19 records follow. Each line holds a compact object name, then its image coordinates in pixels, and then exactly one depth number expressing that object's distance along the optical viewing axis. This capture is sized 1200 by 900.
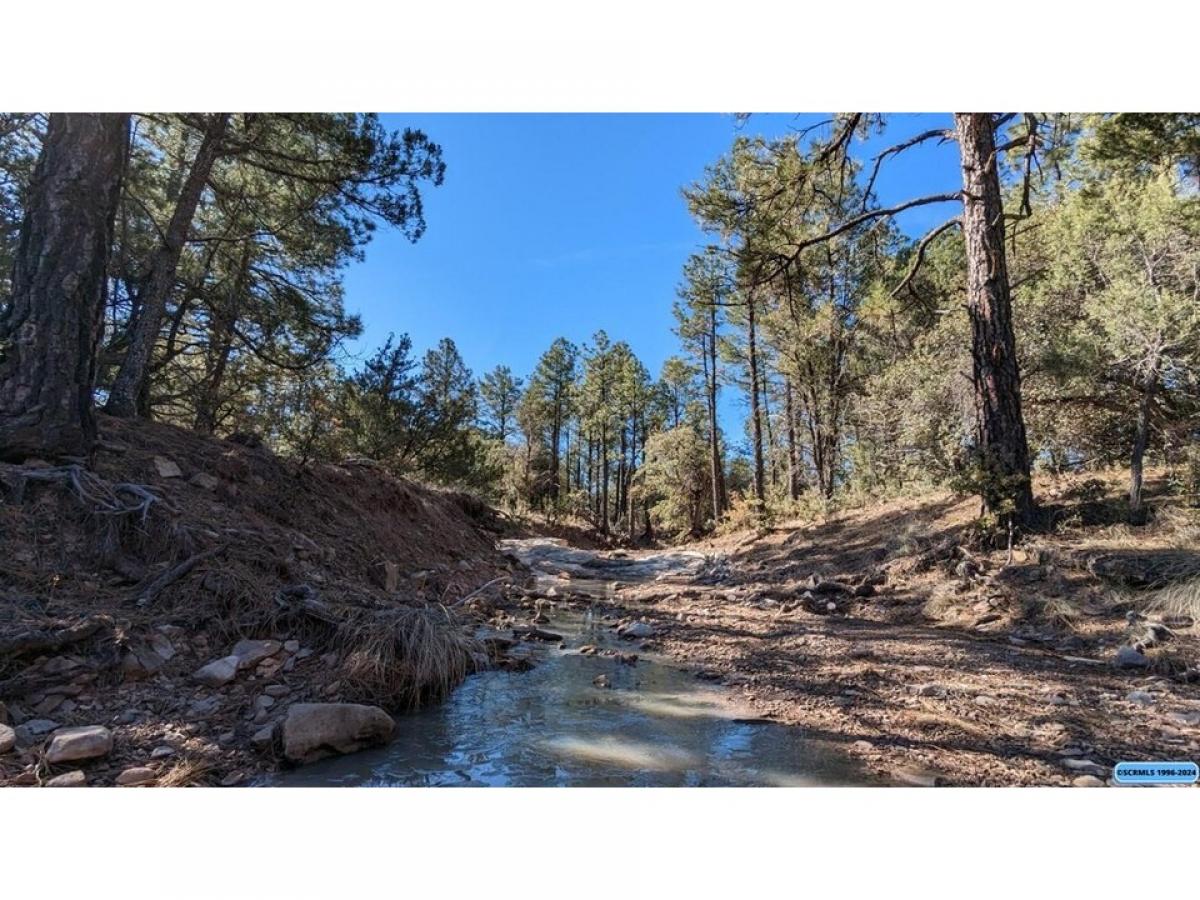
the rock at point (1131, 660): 2.47
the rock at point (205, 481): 3.54
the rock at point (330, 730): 1.81
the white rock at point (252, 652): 2.30
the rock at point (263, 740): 1.82
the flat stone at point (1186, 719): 1.86
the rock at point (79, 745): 1.53
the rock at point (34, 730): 1.57
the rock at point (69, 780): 1.46
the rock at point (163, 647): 2.14
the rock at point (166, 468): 3.41
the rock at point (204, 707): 1.92
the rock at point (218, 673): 2.12
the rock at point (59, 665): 1.84
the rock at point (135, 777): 1.53
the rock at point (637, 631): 4.11
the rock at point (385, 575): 4.05
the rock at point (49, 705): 1.72
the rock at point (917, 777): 1.69
